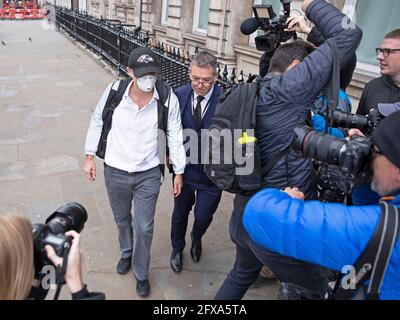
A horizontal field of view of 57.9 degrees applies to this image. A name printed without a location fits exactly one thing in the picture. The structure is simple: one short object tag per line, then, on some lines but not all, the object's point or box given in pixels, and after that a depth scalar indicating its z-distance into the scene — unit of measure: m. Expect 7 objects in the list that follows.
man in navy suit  2.78
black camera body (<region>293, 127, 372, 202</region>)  1.43
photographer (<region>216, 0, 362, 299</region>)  1.79
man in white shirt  2.66
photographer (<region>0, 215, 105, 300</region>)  1.20
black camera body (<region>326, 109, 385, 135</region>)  1.99
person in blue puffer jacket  1.24
